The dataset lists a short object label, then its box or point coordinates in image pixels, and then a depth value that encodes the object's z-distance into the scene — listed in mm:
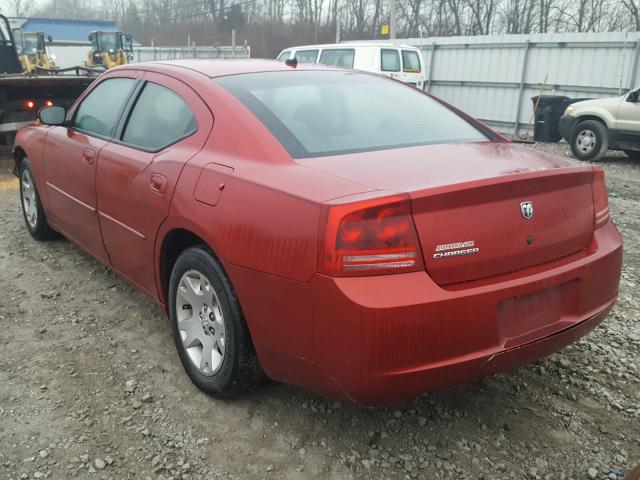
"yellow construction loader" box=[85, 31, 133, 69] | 24266
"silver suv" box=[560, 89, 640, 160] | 10320
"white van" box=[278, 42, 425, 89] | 13688
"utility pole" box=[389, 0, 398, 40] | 22797
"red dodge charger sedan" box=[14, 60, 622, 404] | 2080
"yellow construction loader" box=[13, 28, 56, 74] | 21609
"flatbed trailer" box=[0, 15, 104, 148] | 8023
